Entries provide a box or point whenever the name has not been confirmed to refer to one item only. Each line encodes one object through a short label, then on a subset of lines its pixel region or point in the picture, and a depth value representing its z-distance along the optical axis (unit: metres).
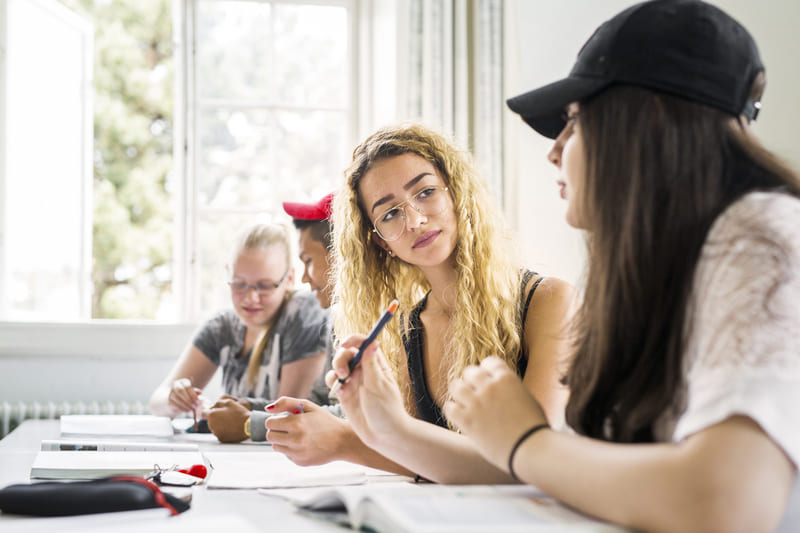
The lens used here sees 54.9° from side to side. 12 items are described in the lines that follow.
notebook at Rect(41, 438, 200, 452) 1.52
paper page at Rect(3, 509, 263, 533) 0.83
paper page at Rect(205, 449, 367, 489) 1.17
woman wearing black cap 0.65
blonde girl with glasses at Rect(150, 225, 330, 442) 2.38
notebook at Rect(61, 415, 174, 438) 1.95
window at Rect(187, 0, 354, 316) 3.36
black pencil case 0.94
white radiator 2.83
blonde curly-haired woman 1.37
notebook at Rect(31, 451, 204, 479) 1.25
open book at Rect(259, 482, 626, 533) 0.70
